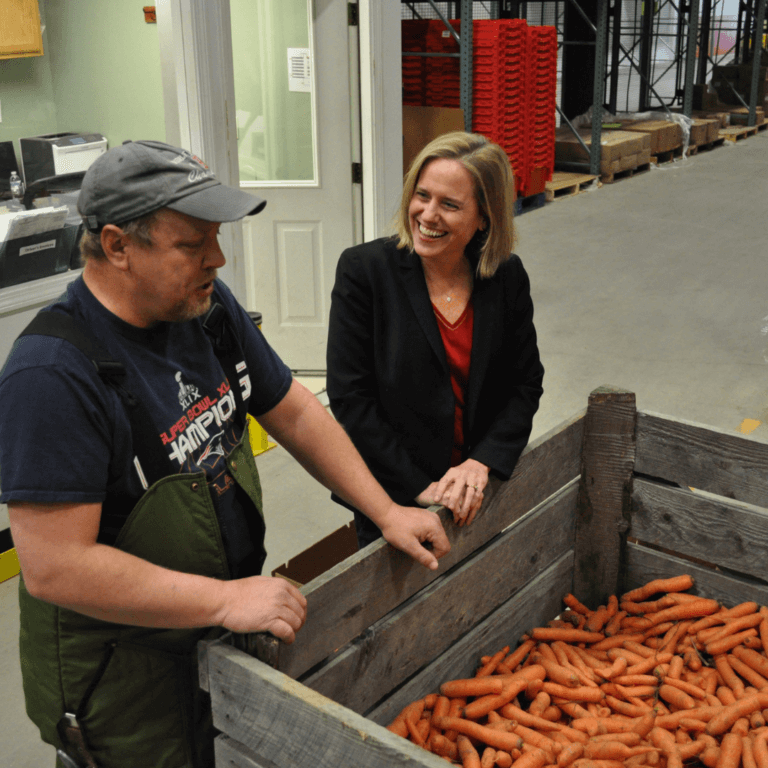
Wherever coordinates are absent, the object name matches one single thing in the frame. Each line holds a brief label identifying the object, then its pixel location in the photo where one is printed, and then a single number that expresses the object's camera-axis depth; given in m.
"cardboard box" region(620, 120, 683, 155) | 12.98
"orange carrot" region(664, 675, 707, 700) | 2.13
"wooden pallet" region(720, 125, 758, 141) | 15.43
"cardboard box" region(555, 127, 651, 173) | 11.77
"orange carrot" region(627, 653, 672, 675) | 2.20
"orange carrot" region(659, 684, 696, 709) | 2.09
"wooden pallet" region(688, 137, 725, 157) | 14.23
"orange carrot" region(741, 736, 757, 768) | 1.83
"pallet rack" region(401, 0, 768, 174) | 8.98
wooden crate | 1.41
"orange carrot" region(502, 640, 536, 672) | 2.21
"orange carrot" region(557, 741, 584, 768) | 1.84
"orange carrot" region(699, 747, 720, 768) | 1.88
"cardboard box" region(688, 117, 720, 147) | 14.11
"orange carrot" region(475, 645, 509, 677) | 2.16
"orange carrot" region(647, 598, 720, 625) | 2.34
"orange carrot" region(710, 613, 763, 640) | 2.25
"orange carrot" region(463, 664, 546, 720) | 2.00
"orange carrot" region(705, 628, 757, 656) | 2.23
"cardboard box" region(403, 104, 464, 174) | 8.88
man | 1.26
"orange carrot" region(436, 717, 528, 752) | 1.89
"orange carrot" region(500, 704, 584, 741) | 1.99
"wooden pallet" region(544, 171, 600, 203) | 10.82
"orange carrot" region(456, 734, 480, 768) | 1.84
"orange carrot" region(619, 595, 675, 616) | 2.39
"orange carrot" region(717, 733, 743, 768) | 1.85
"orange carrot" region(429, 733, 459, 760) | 1.90
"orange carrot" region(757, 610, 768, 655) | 2.21
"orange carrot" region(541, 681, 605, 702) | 2.10
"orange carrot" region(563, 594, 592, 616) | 2.48
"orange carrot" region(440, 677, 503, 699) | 2.05
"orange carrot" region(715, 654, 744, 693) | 2.14
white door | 5.14
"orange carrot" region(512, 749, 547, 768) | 1.81
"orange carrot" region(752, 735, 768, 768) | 1.84
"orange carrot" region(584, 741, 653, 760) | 1.87
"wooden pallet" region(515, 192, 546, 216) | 10.41
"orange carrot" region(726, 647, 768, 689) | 2.16
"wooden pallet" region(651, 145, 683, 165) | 13.41
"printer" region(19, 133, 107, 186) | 4.20
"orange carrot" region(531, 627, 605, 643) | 2.33
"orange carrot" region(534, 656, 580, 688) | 2.14
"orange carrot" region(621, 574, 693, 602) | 2.41
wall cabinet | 4.17
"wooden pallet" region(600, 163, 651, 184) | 11.93
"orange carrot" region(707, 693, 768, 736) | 1.98
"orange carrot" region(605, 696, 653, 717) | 2.09
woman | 2.07
